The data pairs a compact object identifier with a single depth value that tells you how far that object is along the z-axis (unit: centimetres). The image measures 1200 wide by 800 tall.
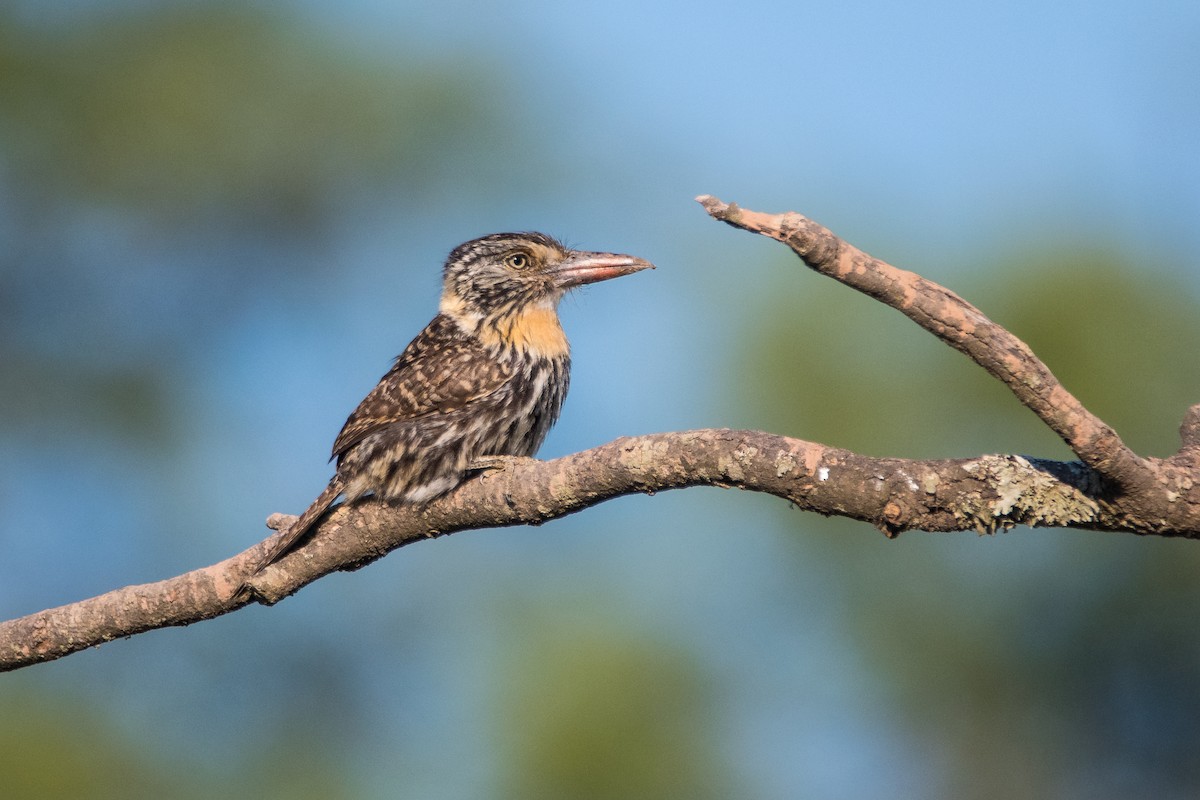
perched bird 950
